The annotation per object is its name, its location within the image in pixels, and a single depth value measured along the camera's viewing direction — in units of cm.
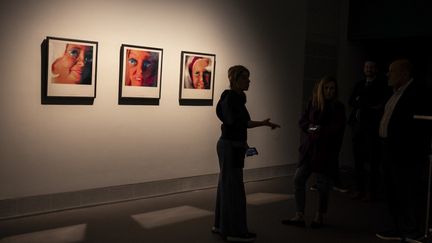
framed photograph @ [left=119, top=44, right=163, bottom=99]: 525
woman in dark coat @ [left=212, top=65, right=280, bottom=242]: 401
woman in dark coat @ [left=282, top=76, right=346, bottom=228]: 448
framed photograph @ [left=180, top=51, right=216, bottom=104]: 583
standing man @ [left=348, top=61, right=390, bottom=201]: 595
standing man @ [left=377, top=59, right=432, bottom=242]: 421
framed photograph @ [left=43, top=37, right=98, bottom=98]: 466
